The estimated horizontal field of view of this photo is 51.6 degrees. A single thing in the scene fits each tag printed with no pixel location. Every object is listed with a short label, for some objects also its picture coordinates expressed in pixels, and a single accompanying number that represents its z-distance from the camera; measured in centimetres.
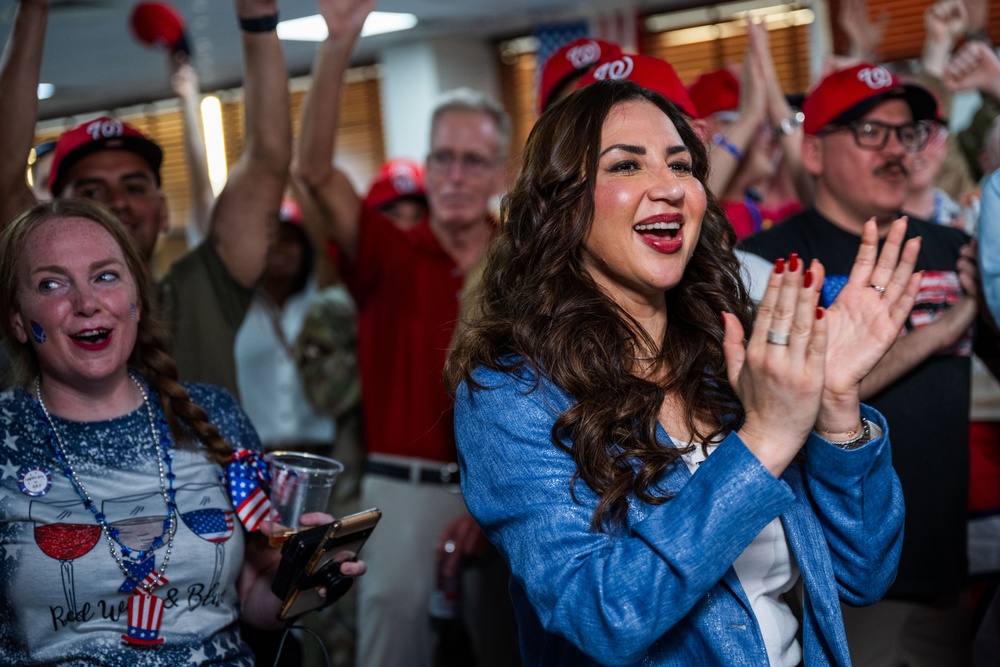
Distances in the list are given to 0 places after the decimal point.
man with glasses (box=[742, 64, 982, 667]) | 220
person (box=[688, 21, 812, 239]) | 297
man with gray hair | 282
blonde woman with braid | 172
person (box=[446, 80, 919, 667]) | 121
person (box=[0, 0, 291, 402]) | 253
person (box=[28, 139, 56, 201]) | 371
